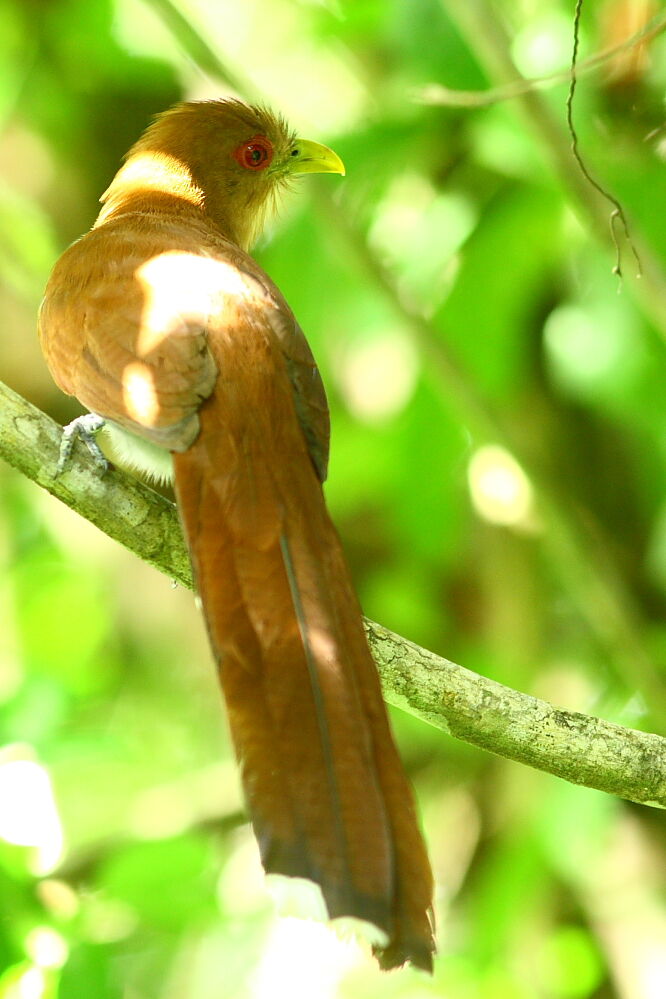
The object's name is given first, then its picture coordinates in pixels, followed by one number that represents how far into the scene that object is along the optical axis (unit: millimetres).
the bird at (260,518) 4195
